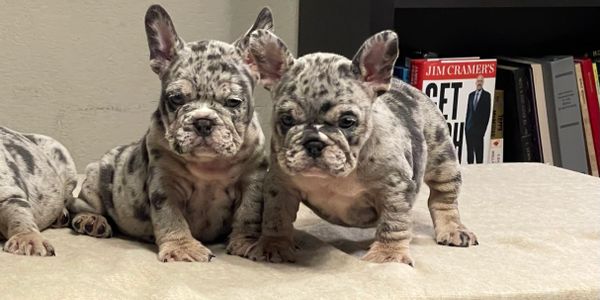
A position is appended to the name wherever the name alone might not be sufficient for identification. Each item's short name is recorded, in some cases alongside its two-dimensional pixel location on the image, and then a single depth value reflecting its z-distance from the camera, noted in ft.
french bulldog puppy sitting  6.27
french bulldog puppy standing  5.95
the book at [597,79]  11.12
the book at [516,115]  10.85
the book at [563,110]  10.86
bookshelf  9.62
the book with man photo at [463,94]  10.16
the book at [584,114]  11.05
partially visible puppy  6.46
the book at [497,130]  10.96
